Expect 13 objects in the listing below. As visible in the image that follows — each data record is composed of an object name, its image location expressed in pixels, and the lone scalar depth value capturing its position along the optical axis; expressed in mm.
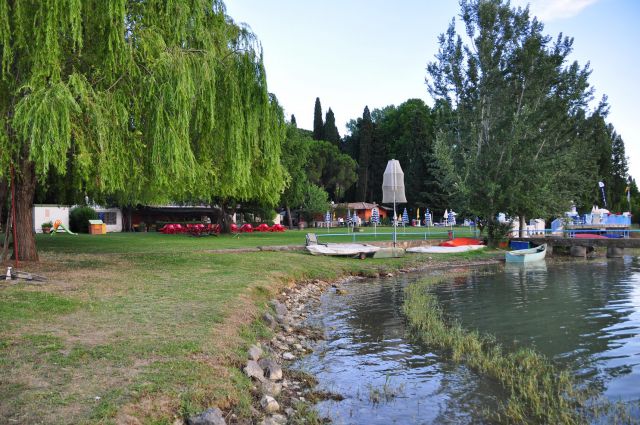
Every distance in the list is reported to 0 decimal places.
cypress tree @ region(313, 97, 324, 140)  83062
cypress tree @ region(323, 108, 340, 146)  81500
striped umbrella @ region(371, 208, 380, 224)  37381
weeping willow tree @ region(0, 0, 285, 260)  10172
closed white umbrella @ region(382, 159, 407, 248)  28188
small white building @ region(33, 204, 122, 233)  40906
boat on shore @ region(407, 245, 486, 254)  29656
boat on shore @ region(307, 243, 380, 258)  25516
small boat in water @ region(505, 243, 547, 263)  28469
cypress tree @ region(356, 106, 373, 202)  77688
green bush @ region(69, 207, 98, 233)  44781
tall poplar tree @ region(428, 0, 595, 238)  31828
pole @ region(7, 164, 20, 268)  12330
